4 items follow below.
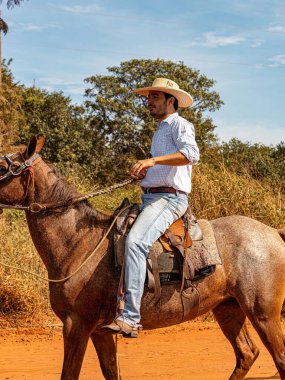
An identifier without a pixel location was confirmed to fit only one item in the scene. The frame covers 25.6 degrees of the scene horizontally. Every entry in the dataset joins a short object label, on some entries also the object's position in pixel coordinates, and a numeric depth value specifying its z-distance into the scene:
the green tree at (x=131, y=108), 32.66
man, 5.71
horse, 5.76
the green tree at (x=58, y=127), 28.78
